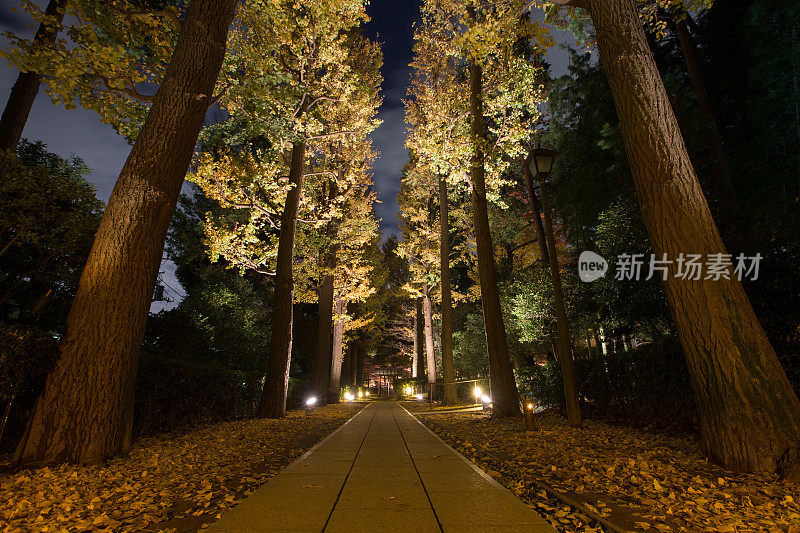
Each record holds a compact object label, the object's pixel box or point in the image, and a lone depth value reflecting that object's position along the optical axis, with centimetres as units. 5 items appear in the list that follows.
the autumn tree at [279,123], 719
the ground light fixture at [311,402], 1328
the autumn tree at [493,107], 698
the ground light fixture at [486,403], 1128
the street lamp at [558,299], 644
